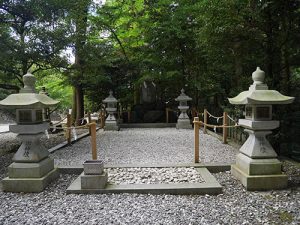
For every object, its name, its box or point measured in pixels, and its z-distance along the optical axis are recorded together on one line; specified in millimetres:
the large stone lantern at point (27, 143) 4723
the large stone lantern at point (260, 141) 4625
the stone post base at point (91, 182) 4594
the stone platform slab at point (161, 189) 4531
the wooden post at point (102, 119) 13284
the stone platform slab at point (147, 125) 14008
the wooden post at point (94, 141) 5305
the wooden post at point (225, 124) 8629
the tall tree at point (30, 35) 7238
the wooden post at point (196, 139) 6102
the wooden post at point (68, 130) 8859
